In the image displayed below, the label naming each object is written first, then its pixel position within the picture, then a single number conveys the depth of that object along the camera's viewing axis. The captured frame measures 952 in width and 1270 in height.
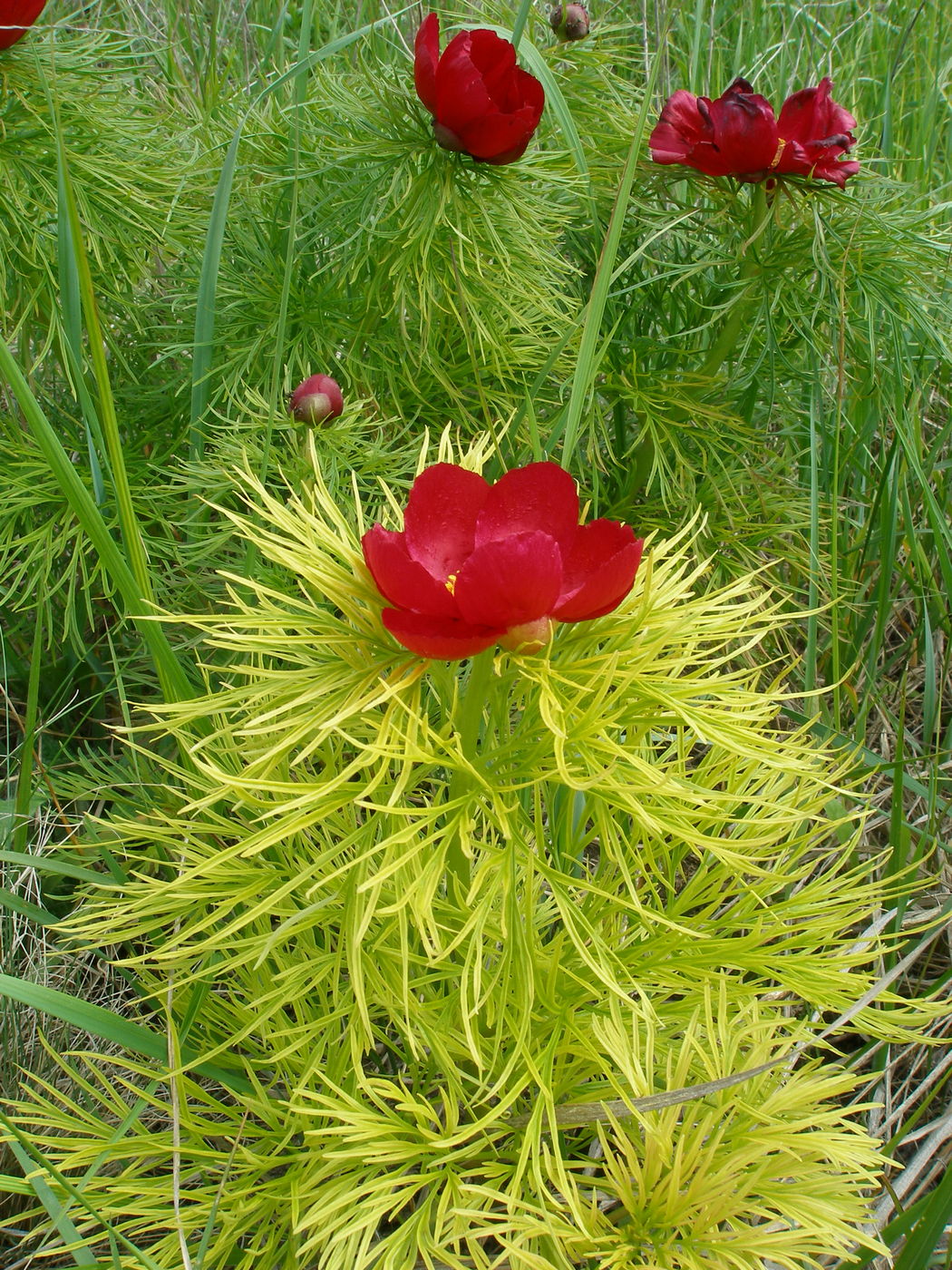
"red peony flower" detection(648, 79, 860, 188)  1.27
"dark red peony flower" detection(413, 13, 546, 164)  1.12
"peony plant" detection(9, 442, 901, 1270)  0.74
